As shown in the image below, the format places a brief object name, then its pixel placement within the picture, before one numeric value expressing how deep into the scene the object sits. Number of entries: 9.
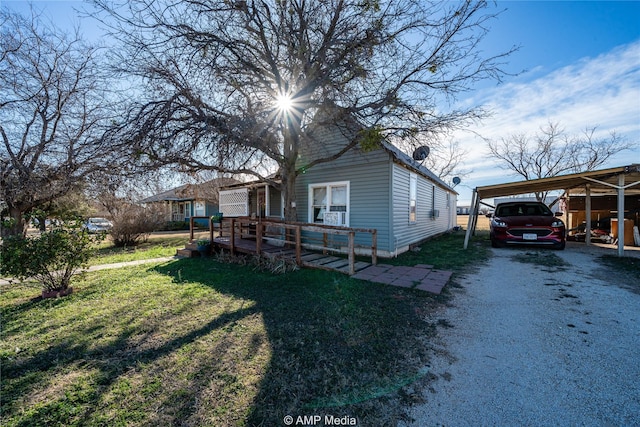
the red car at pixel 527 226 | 8.01
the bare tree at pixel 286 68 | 5.38
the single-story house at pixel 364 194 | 7.59
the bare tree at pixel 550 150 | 14.58
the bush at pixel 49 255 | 4.21
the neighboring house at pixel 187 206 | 19.25
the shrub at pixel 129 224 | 11.75
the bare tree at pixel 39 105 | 7.51
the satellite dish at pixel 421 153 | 7.04
